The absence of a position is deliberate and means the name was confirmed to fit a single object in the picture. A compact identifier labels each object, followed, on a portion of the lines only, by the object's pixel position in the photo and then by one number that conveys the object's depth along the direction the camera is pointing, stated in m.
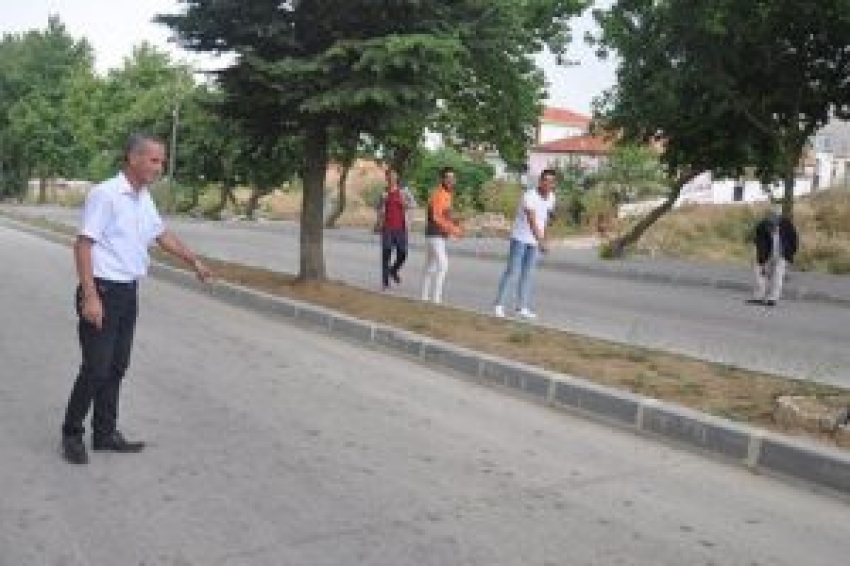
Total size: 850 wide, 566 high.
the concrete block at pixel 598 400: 8.10
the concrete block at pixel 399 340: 10.96
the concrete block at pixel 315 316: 12.92
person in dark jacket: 19.14
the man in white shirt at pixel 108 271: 6.23
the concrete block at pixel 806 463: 6.57
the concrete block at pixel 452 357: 9.94
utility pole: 51.45
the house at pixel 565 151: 110.88
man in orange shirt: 15.04
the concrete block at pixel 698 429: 7.25
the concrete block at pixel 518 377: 9.01
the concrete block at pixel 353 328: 11.91
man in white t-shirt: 13.95
